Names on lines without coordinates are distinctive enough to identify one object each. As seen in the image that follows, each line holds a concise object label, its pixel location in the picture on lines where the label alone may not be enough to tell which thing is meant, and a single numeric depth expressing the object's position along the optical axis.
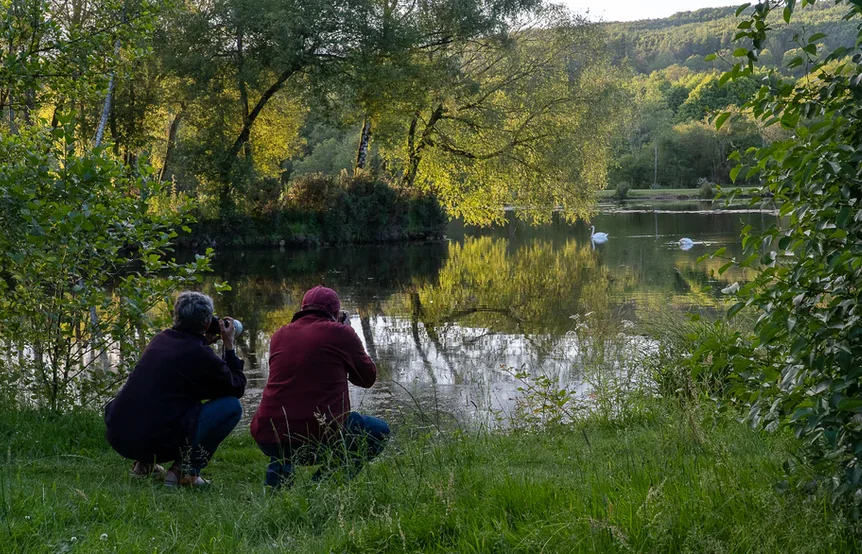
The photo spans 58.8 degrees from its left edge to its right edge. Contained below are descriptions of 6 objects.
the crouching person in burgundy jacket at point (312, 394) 4.74
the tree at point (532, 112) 27.72
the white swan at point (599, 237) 28.97
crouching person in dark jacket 4.88
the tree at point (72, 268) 5.76
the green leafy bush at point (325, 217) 30.00
